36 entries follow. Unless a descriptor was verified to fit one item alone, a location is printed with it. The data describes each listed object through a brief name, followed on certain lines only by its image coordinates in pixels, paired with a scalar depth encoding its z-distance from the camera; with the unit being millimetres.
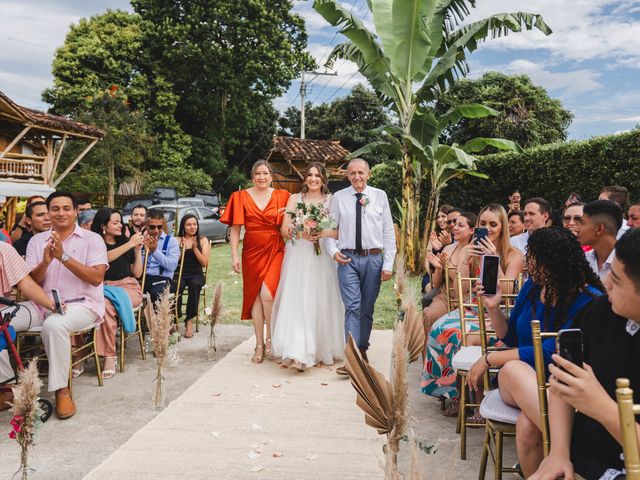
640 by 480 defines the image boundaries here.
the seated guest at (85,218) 8155
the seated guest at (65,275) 4273
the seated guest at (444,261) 5164
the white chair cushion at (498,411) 2566
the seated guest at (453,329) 4180
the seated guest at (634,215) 5273
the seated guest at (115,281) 5195
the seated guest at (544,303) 2383
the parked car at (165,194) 23941
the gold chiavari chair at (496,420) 2576
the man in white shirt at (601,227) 3816
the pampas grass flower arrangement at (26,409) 2600
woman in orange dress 5844
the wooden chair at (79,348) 4445
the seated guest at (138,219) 6398
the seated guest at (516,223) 6590
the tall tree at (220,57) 28781
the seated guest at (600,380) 1703
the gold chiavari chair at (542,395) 2104
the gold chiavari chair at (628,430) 1330
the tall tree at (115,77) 29844
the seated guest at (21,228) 6637
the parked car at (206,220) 17672
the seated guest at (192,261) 6930
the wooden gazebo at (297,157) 27719
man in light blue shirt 6445
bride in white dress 5566
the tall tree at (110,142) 25984
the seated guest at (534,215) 5645
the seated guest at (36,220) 5887
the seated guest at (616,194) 6035
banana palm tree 8953
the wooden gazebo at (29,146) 18328
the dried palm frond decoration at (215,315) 5810
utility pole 29672
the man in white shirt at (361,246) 5395
